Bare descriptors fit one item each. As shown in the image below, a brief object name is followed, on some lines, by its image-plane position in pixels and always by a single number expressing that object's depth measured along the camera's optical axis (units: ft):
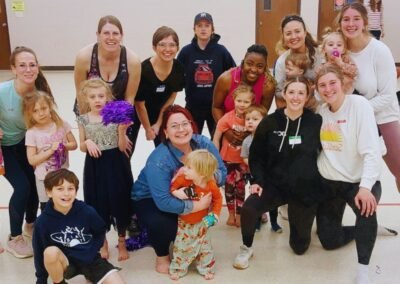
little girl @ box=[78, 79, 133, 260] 9.05
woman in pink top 10.27
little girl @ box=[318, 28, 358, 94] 9.36
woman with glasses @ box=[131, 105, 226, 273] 8.65
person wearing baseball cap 12.05
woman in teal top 9.37
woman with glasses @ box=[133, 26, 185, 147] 10.62
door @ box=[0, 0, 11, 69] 31.99
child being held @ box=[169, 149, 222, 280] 8.47
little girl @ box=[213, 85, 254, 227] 10.08
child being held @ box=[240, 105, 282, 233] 9.95
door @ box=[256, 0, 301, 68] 31.35
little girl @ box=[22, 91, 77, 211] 9.12
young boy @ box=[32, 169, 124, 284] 7.86
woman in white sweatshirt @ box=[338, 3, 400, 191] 9.55
